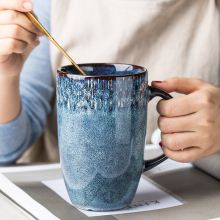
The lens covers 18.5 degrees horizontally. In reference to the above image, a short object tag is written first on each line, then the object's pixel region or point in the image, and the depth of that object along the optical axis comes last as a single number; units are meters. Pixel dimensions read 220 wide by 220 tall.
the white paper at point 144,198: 0.66
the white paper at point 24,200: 0.64
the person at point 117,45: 0.91
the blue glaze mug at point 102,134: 0.62
